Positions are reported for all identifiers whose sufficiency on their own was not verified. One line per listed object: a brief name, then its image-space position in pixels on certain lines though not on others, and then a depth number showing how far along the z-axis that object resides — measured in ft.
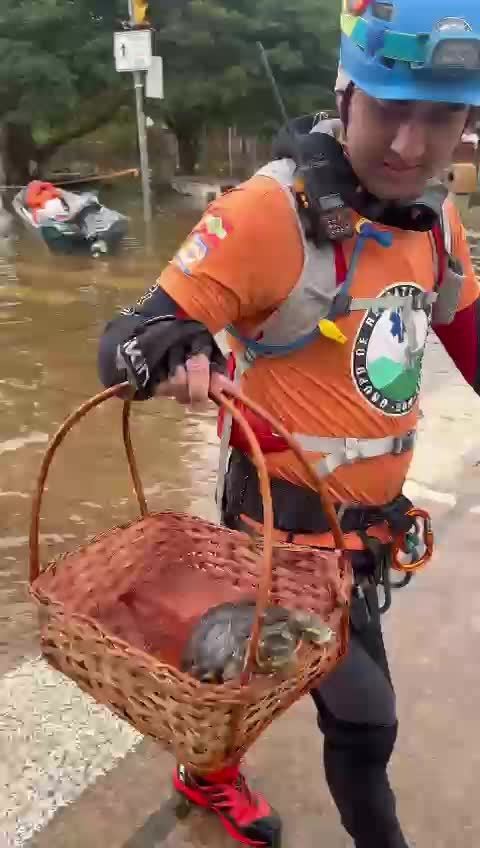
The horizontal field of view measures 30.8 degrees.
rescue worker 4.77
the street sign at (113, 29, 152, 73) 33.24
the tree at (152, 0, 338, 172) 49.70
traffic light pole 35.01
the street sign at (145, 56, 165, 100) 36.70
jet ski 30.91
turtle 4.21
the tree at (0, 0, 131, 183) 46.09
